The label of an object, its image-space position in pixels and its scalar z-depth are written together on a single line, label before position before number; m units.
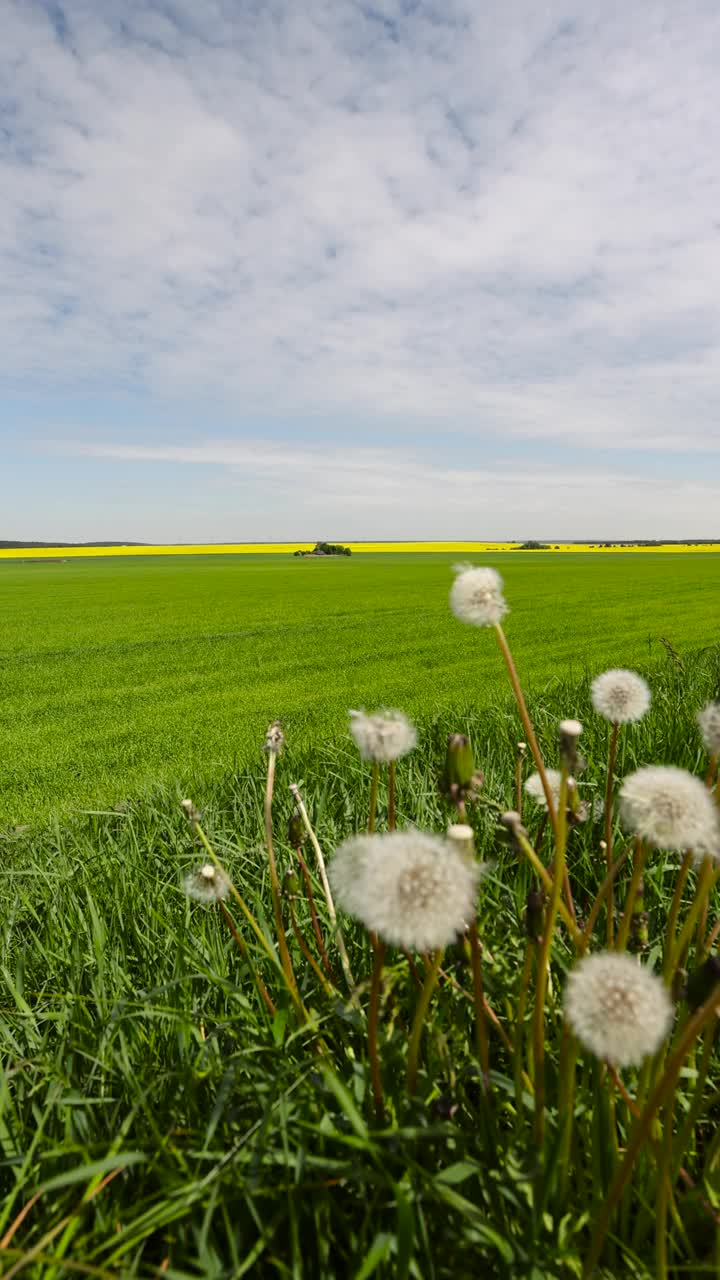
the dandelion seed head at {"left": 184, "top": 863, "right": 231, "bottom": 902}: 0.51
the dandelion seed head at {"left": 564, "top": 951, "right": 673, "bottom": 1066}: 0.32
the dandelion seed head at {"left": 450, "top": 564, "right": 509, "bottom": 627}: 0.43
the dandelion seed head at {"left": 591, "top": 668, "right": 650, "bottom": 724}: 0.53
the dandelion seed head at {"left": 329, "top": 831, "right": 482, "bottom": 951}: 0.33
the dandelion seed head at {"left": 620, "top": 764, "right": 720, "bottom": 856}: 0.36
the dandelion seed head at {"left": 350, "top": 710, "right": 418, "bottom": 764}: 0.43
